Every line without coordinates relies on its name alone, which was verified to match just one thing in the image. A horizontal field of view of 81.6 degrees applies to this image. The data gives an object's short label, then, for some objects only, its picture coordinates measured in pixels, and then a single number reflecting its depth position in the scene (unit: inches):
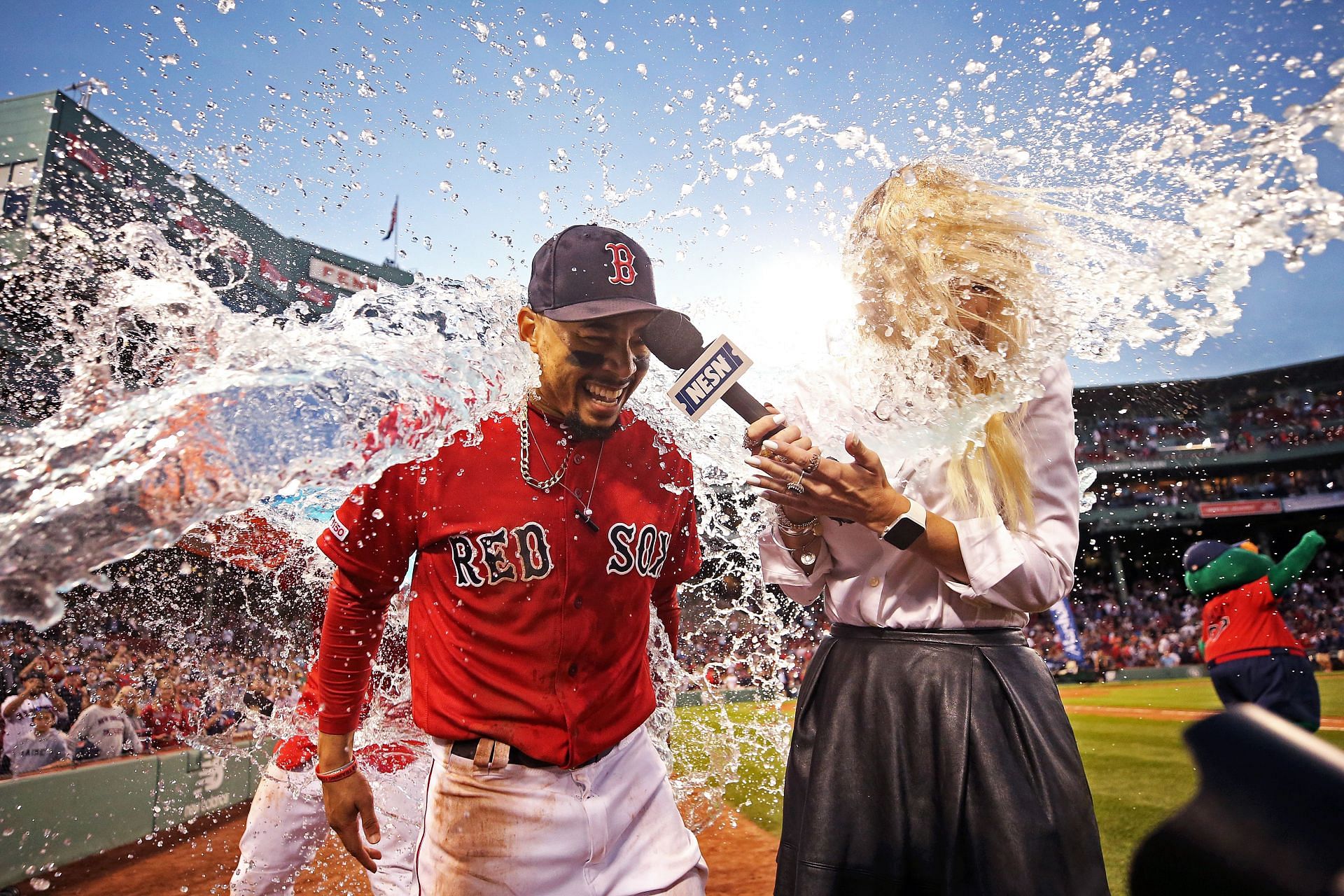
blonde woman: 59.4
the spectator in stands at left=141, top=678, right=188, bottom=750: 355.9
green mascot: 262.1
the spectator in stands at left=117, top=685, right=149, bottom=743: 329.4
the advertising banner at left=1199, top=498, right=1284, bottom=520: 1182.9
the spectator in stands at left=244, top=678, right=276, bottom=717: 400.6
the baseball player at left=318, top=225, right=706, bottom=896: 80.1
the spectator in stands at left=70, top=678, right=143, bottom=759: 303.4
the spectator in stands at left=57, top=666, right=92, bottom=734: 337.1
